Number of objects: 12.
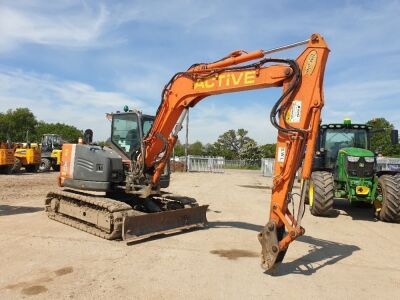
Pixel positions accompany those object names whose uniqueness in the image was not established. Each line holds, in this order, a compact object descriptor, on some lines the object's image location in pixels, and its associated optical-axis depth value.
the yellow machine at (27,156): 24.55
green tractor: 10.23
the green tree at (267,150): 73.70
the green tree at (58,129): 76.94
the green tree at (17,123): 64.19
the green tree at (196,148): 105.25
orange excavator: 6.26
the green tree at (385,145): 57.41
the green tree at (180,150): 76.64
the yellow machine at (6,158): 22.08
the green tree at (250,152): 71.19
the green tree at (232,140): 95.25
